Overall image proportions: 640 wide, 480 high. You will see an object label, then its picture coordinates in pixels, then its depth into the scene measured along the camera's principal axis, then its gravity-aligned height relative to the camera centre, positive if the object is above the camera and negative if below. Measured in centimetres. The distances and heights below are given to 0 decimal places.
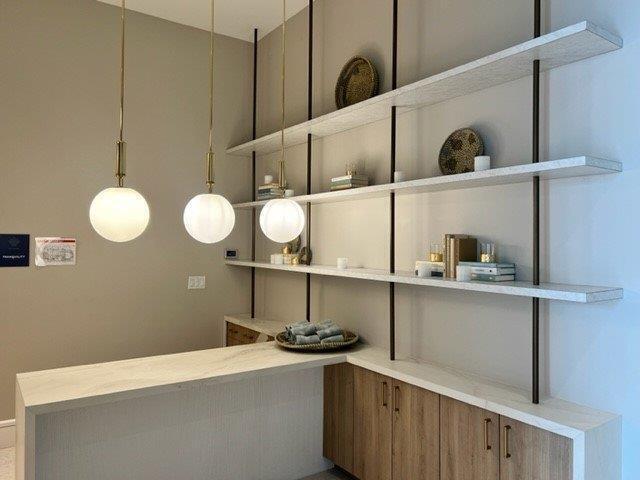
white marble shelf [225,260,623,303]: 182 -17
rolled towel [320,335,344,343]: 290 -57
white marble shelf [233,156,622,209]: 185 +33
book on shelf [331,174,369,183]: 304 +45
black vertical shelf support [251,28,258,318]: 437 +65
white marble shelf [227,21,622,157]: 188 +83
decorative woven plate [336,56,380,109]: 306 +111
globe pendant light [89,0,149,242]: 178 +12
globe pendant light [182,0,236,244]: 202 +12
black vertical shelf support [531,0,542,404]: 208 +11
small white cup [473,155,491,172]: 227 +41
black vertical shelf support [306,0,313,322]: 354 +82
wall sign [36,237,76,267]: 352 -6
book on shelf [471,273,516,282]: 220 -14
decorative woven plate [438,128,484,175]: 246 +52
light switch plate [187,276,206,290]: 418 -34
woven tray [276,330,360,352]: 283 -60
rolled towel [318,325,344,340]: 294 -54
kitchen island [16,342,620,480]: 197 -84
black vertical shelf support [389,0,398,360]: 281 +43
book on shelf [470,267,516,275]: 220 -11
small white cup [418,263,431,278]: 254 -13
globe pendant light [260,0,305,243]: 221 +12
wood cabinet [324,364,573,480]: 194 -92
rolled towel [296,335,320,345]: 288 -57
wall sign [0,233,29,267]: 339 -5
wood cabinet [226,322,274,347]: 379 -76
